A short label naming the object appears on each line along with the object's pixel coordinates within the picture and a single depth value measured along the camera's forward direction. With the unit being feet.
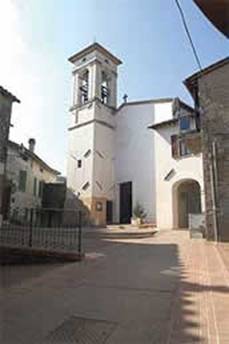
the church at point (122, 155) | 63.36
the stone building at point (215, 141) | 38.91
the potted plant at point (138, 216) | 65.46
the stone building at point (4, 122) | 47.70
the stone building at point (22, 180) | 67.62
